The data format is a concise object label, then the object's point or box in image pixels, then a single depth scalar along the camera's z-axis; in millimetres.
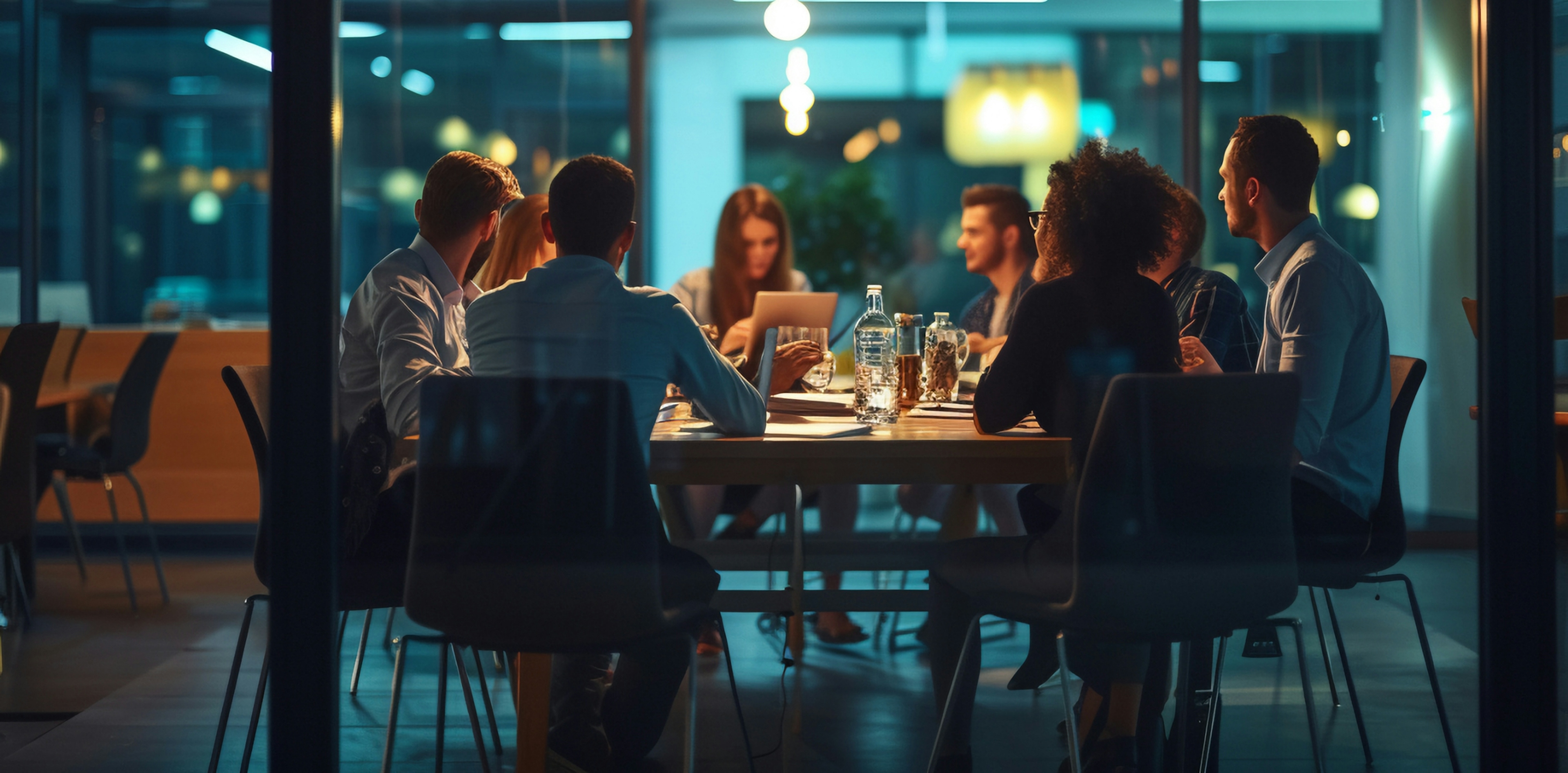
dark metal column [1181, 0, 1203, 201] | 4605
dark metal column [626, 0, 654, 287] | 4801
